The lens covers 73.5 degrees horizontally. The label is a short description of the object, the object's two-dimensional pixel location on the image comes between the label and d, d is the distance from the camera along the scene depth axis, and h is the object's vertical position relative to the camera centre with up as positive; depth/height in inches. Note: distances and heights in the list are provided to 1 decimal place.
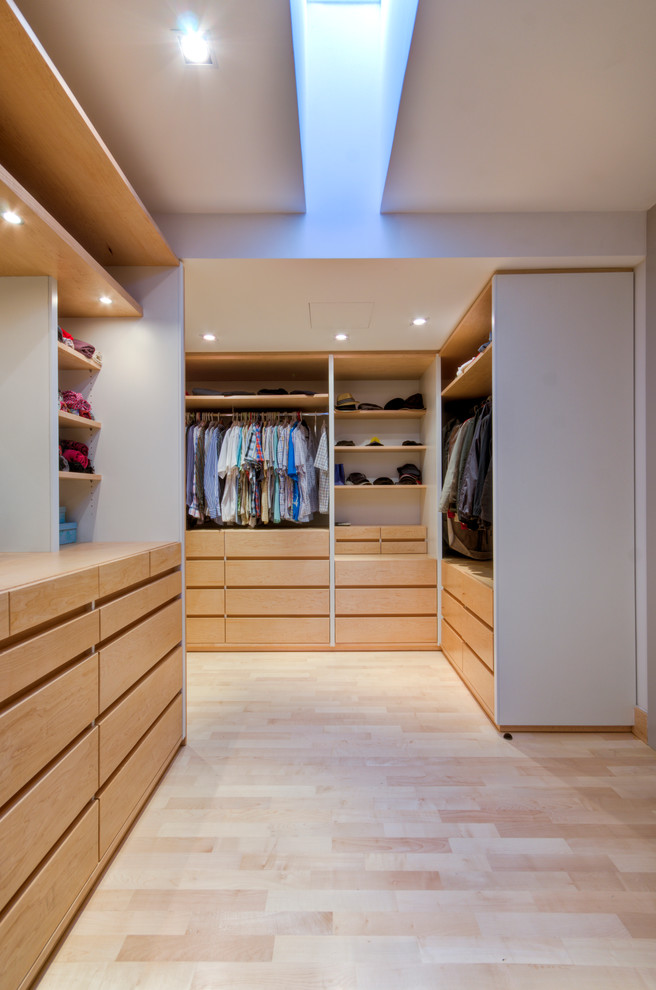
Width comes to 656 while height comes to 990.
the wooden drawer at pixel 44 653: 35.3 -14.4
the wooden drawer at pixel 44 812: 34.7 -28.4
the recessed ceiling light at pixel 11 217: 47.8 +30.8
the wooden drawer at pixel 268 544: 128.6 -14.3
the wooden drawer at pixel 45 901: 35.4 -36.6
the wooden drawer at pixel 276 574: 128.3 -23.0
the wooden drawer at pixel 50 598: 36.2 -9.5
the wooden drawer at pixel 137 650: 51.8 -21.5
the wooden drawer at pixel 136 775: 51.1 -37.9
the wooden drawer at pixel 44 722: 35.1 -20.7
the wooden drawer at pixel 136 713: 51.2 -29.6
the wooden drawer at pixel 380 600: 128.4 -30.8
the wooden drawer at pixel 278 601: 128.3 -31.0
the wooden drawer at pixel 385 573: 128.5 -22.9
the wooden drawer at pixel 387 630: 128.9 -39.7
